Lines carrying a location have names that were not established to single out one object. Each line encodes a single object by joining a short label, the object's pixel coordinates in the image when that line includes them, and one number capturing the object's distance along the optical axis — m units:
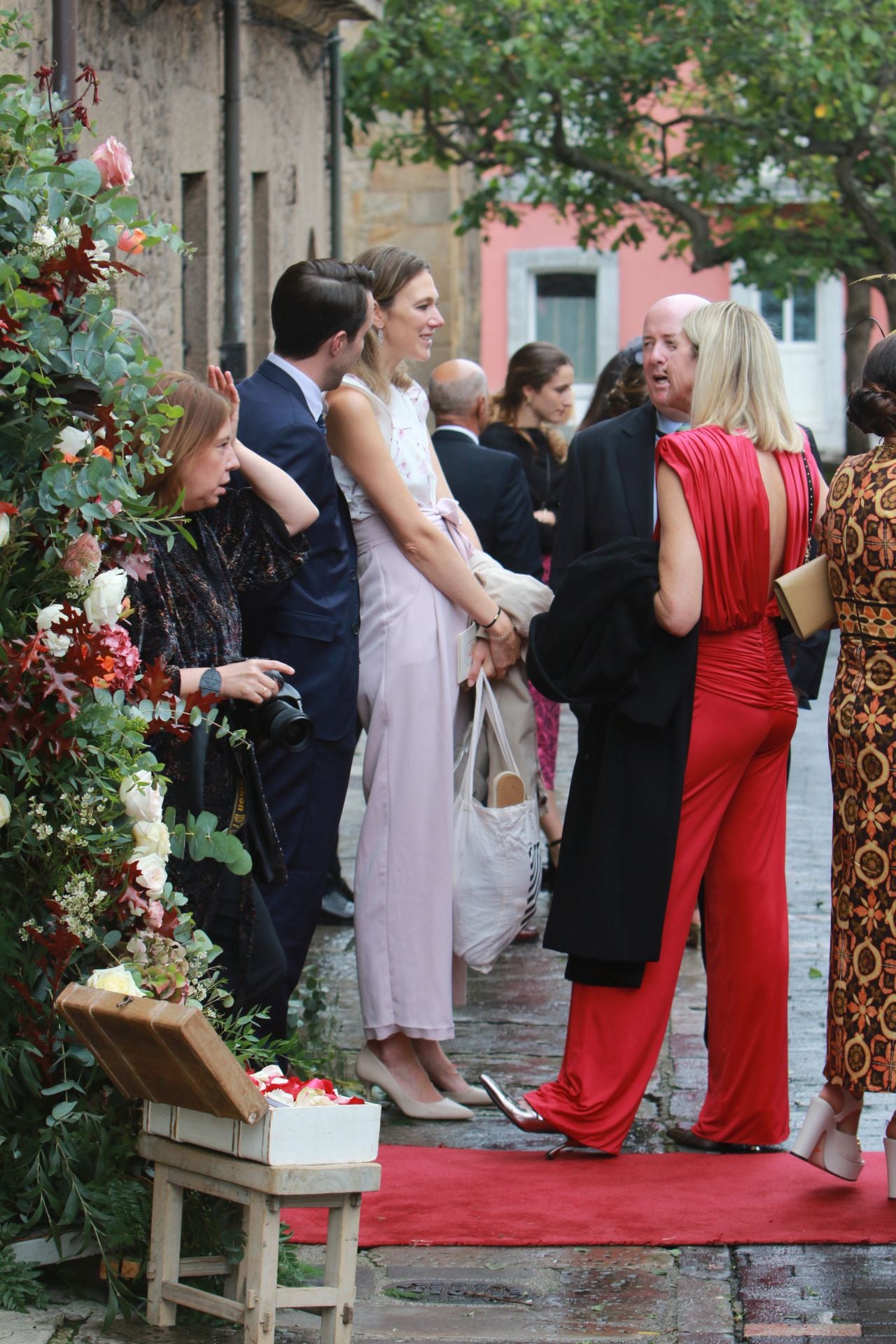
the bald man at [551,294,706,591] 10.03
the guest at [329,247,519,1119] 9.80
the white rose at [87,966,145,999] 6.57
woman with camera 7.82
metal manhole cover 7.46
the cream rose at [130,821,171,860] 6.82
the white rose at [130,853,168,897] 6.79
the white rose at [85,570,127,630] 6.73
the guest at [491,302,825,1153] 8.81
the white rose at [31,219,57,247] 6.63
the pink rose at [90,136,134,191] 6.91
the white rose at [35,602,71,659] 6.67
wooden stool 6.30
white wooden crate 6.32
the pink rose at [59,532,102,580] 6.83
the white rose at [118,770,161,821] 6.79
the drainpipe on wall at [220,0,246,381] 17.60
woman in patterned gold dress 8.27
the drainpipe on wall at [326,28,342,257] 22.38
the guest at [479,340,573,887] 15.08
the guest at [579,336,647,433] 12.90
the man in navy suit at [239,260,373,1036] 9.17
